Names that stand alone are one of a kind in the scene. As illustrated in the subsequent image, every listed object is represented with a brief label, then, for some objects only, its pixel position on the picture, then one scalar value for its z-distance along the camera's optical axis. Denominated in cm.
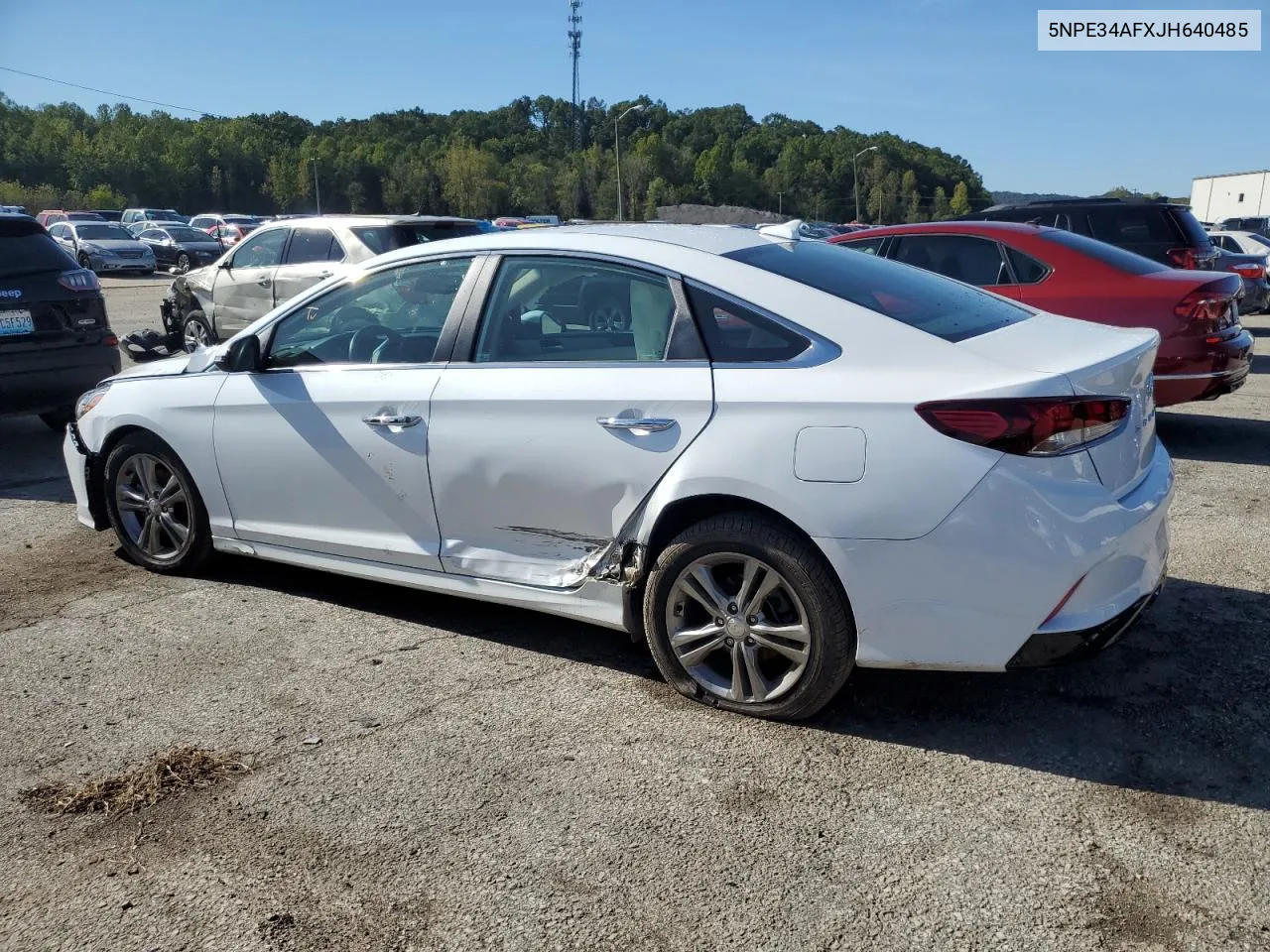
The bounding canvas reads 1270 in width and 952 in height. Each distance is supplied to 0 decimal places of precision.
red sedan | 708
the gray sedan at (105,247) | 3238
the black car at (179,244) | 3459
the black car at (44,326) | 753
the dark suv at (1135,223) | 1086
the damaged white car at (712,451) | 304
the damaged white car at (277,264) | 1047
